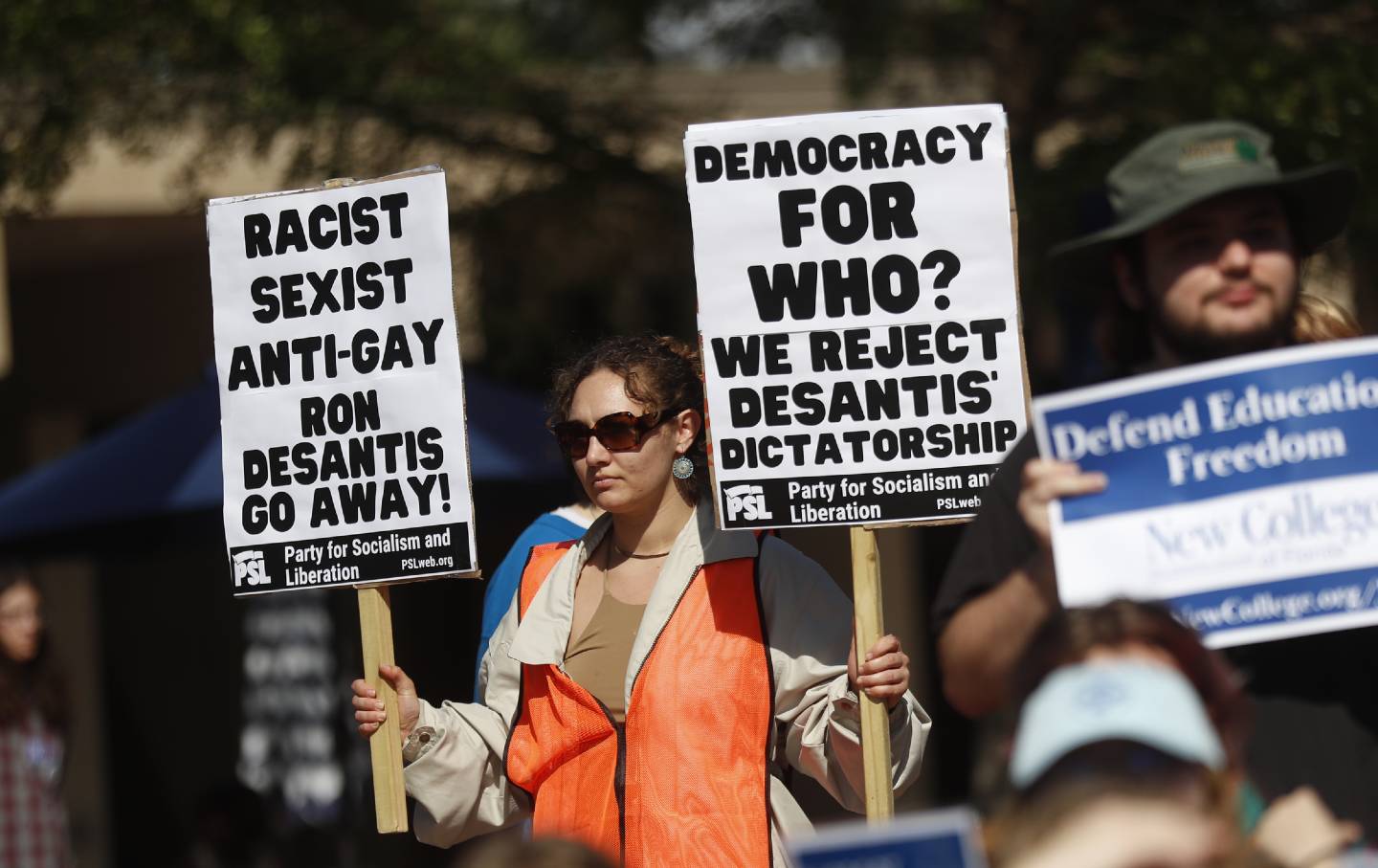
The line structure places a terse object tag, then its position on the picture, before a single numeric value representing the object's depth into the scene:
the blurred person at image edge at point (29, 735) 14.12
